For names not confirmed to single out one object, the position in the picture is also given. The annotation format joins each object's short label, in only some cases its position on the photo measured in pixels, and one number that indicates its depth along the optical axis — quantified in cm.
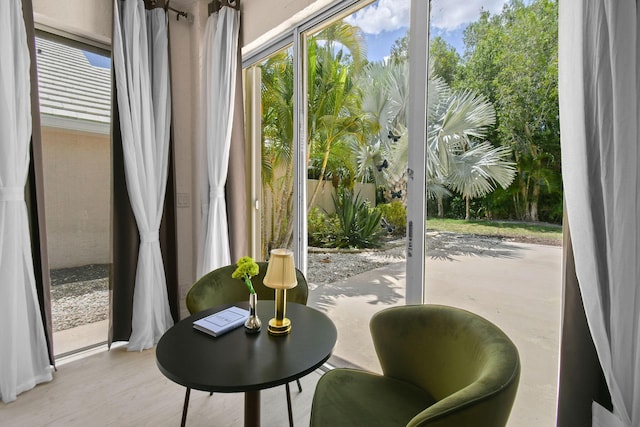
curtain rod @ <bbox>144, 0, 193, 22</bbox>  259
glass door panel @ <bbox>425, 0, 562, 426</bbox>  139
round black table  110
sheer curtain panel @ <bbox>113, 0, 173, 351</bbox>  246
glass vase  144
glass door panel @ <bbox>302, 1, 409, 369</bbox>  192
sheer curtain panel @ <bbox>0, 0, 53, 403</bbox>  194
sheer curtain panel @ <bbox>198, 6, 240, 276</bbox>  263
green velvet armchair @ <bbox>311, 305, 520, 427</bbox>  89
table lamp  135
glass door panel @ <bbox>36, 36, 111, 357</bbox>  243
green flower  139
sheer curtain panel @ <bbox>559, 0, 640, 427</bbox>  96
